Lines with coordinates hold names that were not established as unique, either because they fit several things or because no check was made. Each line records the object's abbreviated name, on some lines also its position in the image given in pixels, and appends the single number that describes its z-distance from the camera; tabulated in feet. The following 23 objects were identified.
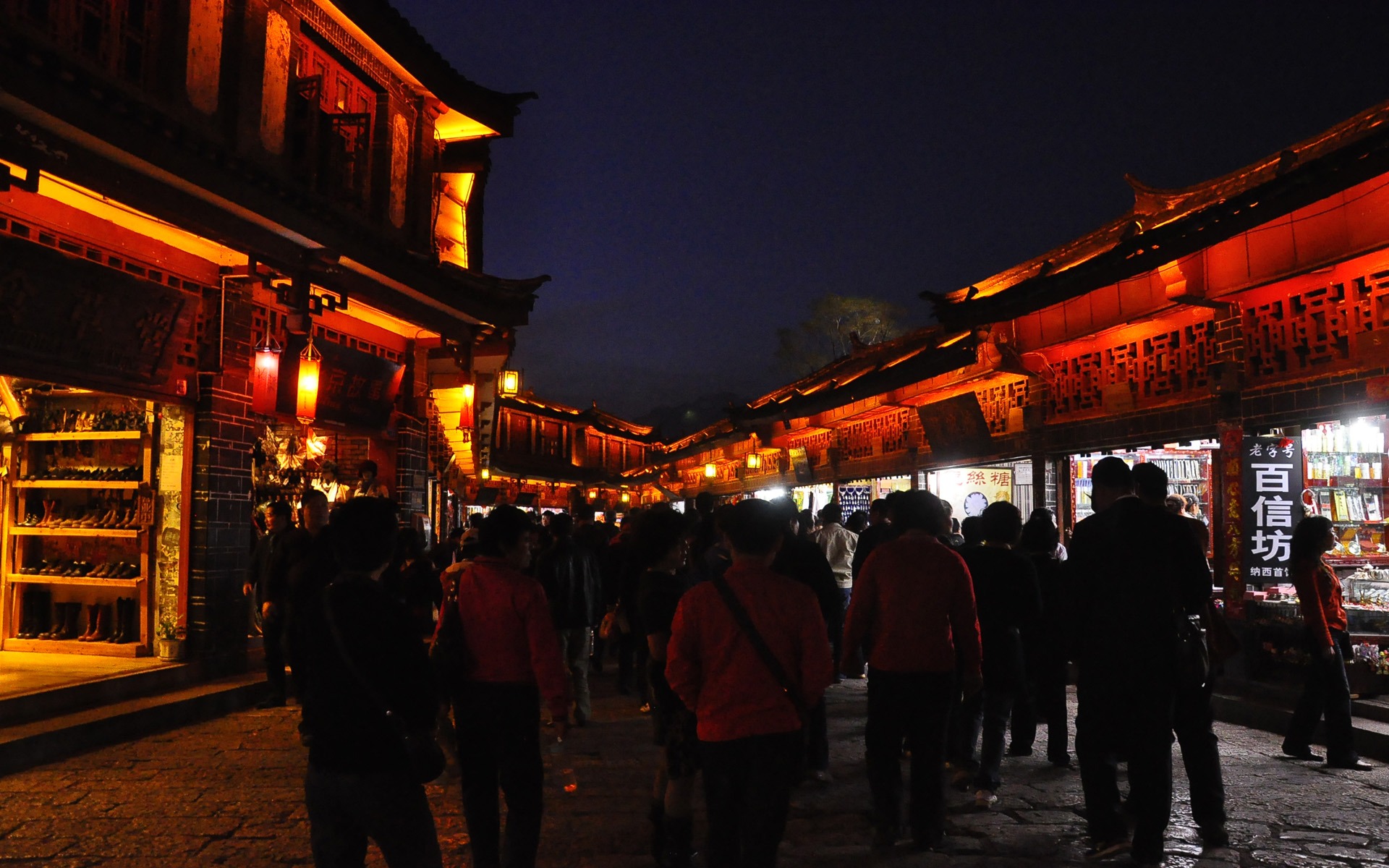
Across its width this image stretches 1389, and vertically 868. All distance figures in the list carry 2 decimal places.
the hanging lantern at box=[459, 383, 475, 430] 56.03
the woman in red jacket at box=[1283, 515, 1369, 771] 24.88
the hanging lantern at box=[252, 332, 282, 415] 38.24
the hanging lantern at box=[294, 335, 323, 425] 40.04
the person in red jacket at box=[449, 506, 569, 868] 14.80
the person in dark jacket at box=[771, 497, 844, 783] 23.53
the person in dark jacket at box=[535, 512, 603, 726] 31.12
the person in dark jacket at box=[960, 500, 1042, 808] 22.72
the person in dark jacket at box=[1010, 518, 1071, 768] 24.23
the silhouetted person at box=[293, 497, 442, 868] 11.58
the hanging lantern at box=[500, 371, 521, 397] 68.44
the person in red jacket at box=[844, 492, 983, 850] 18.10
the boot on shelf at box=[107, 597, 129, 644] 37.58
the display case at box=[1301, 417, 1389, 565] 37.99
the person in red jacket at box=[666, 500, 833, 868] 13.12
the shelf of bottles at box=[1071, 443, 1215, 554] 44.29
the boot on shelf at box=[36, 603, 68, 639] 38.47
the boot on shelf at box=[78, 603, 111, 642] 37.91
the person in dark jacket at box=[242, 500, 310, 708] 31.73
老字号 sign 32.91
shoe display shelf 37.52
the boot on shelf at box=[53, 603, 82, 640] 38.32
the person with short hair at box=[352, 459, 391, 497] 47.70
